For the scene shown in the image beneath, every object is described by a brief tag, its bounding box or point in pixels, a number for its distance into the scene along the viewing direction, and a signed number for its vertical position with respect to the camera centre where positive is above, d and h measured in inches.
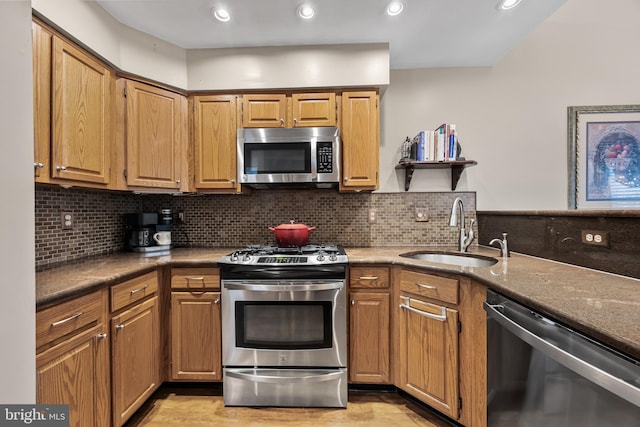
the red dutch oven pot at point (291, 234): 83.1 -6.5
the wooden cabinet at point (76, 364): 42.6 -25.1
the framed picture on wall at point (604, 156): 89.8 +17.6
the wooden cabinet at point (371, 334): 73.3 -31.7
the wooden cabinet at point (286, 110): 84.2 +30.8
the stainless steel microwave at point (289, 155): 81.2 +16.5
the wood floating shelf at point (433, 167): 88.0 +14.8
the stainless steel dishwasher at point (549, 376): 28.8 -20.6
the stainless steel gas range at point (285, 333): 69.9 -30.3
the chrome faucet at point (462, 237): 82.1 -7.5
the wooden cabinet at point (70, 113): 54.5 +21.8
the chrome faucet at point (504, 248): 72.9 -9.4
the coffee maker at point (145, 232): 86.3 -5.8
